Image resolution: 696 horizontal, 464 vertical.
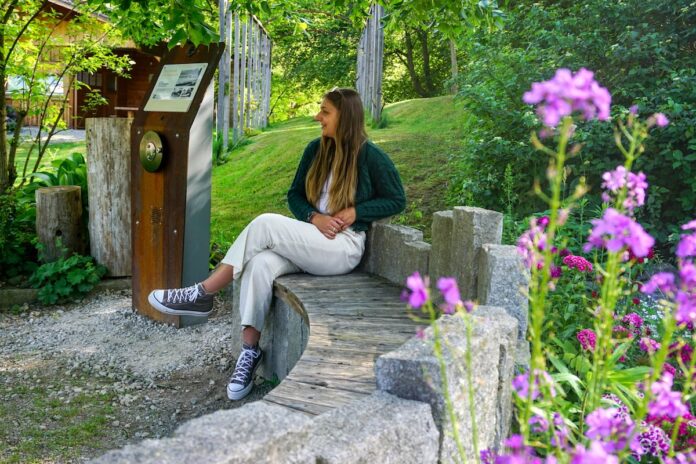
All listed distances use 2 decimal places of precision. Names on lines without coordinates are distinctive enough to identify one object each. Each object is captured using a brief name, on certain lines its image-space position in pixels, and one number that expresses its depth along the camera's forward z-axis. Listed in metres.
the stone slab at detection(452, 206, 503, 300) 3.15
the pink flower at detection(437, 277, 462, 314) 1.22
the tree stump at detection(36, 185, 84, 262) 6.29
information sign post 5.20
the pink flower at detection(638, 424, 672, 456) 2.14
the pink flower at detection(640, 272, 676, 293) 1.25
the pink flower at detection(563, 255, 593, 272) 3.08
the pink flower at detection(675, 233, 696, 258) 1.21
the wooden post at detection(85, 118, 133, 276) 6.20
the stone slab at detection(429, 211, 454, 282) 3.47
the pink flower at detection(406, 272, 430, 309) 1.22
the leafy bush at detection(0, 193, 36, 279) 6.38
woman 4.02
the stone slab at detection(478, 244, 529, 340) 2.75
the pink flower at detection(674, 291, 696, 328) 1.16
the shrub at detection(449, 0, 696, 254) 4.96
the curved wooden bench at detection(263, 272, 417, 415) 2.58
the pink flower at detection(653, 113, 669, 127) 1.17
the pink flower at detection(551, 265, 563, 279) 2.71
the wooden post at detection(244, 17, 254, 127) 12.39
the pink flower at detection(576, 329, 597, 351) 2.54
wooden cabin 21.33
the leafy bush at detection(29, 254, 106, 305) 6.08
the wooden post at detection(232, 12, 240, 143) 11.33
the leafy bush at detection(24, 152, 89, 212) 6.82
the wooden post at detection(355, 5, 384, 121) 11.35
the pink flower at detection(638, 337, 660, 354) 2.14
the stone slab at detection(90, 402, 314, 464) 1.38
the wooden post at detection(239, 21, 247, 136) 11.85
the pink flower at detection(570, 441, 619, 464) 1.02
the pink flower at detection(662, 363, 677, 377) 2.47
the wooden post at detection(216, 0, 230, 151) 10.21
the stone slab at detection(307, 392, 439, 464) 1.65
